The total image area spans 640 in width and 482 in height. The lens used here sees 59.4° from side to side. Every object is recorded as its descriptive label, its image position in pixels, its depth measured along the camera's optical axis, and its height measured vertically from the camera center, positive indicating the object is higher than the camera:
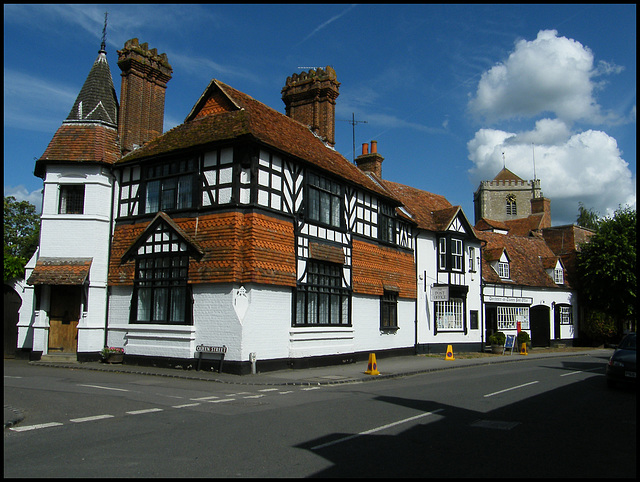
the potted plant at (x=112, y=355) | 19.92 -1.50
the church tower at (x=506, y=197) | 95.77 +20.54
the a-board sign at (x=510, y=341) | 31.16 -1.29
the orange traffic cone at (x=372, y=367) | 18.62 -1.69
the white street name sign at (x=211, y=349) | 17.69 -1.11
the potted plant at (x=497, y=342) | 31.23 -1.36
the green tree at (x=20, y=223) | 50.69 +8.14
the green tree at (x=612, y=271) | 37.19 +3.22
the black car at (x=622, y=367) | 14.26 -1.22
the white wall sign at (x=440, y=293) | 28.52 +1.21
